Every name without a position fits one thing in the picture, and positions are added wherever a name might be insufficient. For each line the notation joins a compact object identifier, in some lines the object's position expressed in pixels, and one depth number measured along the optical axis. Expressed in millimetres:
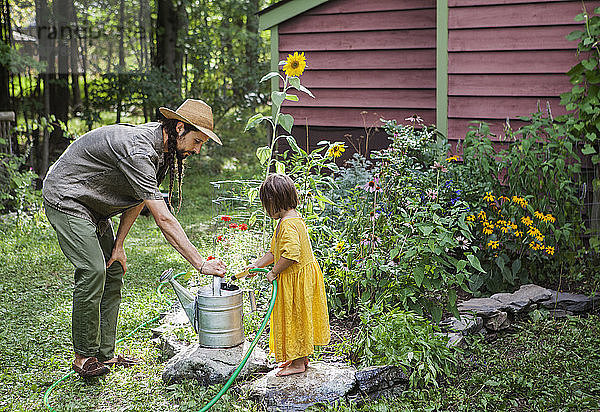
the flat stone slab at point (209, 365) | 3491
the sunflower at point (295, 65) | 4203
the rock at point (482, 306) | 4180
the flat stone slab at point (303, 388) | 3205
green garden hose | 3117
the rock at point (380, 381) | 3338
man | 3410
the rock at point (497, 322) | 4199
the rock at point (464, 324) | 3957
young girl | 3373
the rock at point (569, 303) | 4477
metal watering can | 3367
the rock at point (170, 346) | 3848
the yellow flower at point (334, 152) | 4324
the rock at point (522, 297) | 4320
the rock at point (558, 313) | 4426
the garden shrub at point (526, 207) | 4582
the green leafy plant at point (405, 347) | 3457
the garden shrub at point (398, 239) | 3830
